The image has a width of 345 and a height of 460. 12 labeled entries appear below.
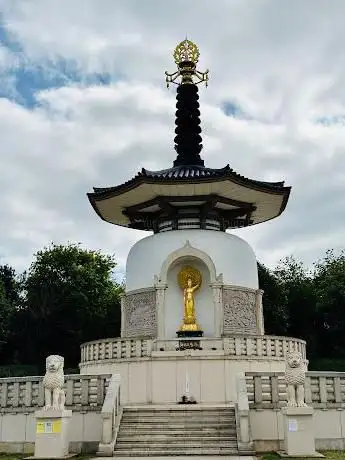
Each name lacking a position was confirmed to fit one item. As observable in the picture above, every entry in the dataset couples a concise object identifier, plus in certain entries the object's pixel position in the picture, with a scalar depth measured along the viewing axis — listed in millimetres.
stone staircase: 14656
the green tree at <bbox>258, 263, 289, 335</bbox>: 39562
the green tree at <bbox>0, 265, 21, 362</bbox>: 38531
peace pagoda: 20016
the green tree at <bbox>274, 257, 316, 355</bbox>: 41531
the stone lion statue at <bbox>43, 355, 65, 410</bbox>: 15359
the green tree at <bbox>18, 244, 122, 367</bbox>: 39906
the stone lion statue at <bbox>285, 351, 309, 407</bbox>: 14758
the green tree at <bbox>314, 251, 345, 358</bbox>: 38062
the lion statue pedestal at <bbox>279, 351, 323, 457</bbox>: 14258
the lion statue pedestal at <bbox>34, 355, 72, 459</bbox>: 14867
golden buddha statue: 24203
